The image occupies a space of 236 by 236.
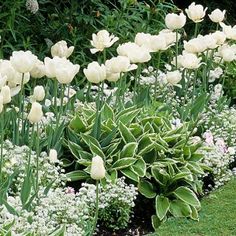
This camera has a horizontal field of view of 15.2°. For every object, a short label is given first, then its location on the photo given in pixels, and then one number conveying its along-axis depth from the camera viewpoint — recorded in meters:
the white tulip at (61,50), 6.45
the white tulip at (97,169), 4.32
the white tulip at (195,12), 7.23
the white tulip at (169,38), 7.05
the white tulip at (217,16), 7.54
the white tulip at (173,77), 6.73
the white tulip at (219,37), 7.20
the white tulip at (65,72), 5.35
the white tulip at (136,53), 6.33
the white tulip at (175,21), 7.02
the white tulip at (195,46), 6.90
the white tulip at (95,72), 5.61
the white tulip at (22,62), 5.10
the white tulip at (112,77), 6.11
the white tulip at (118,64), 5.98
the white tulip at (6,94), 4.66
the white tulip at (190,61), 6.70
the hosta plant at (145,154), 6.15
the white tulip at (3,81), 4.76
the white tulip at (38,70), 5.81
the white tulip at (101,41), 6.46
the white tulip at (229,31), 7.40
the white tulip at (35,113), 4.75
